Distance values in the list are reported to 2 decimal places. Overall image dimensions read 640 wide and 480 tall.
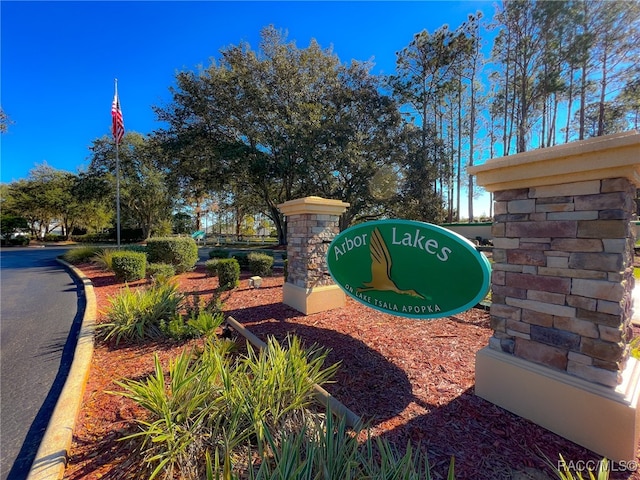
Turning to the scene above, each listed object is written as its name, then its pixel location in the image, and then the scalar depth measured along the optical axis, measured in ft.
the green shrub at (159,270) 27.89
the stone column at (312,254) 17.48
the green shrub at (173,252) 31.94
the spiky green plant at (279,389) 7.48
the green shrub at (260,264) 29.48
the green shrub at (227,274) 23.61
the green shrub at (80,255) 40.68
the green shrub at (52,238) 118.93
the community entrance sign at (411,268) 9.35
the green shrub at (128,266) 26.25
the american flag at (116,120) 35.68
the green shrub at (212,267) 28.06
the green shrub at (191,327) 13.44
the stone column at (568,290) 6.57
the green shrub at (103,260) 31.48
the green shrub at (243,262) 34.21
